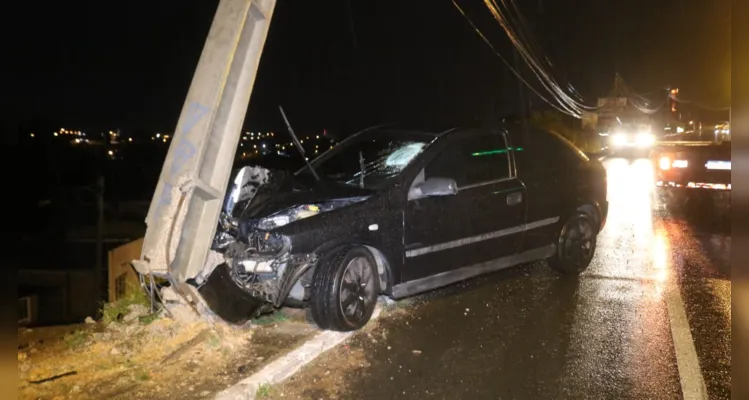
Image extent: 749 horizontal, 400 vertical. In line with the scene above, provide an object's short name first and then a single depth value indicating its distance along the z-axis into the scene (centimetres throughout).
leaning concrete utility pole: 502
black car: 535
